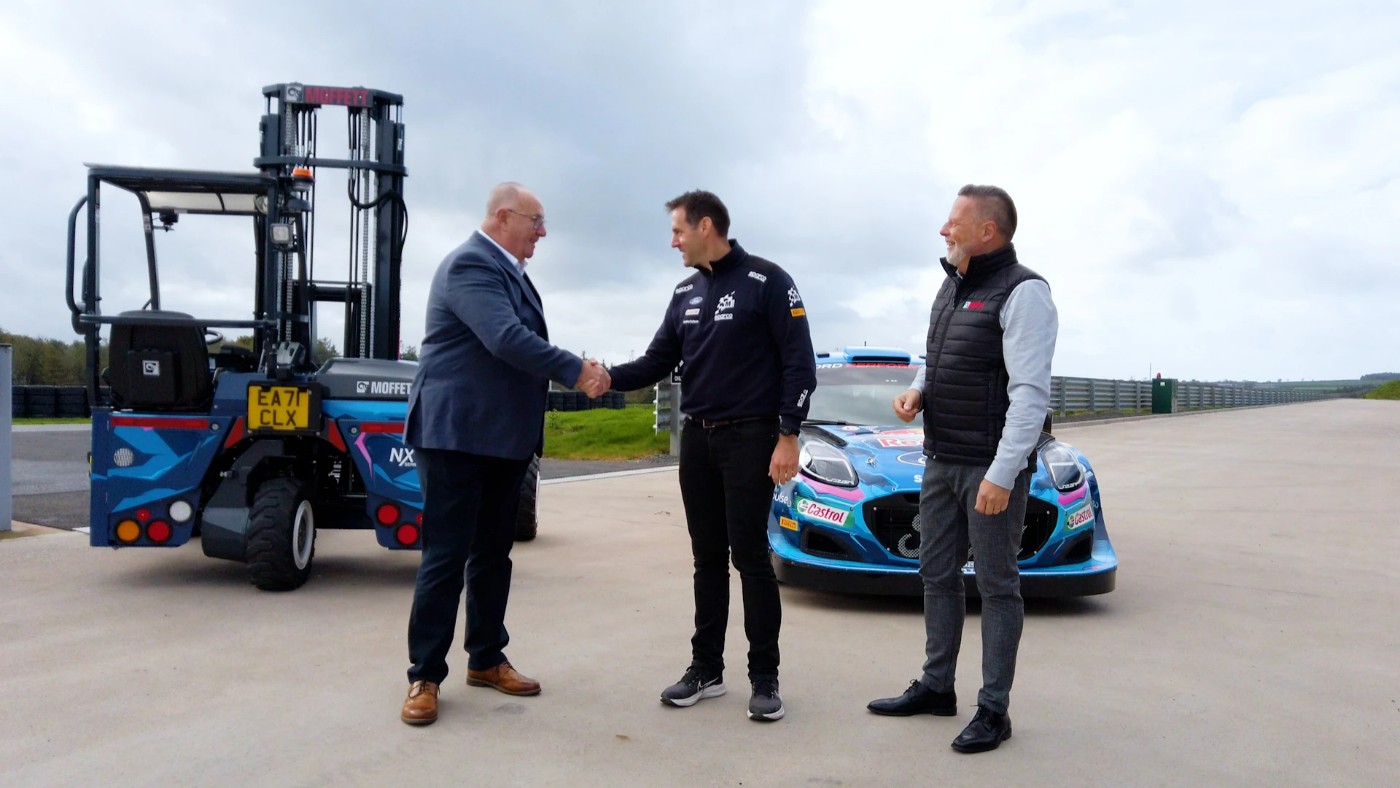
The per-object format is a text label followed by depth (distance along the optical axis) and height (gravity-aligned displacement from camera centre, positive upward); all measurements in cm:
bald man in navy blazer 396 -14
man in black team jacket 403 -10
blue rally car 563 -69
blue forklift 592 -20
